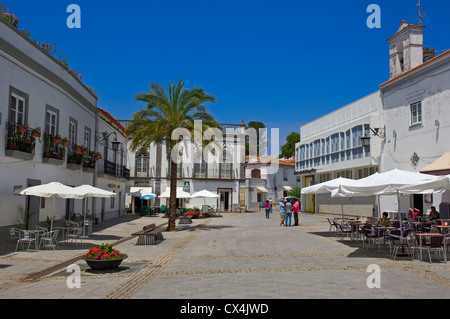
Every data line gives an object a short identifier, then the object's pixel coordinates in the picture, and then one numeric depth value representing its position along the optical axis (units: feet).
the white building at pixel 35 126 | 46.85
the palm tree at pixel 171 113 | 70.49
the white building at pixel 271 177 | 199.21
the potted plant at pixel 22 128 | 47.59
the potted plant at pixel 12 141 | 46.39
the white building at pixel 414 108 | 66.90
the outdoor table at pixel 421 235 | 34.34
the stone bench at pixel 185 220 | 92.01
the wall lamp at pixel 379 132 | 85.14
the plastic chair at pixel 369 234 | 43.06
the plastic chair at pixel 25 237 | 42.86
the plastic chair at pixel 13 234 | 43.55
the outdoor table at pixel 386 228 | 42.60
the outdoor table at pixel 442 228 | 42.98
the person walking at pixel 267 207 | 110.76
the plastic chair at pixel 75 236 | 49.96
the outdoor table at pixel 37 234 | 44.51
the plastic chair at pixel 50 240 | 45.78
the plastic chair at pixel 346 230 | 51.74
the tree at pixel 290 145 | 247.11
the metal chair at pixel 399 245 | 35.74
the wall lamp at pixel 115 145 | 73.36
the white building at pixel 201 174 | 151.33
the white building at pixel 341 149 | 89.30
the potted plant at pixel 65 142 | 60.03
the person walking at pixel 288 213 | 79.25
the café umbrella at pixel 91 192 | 50.04
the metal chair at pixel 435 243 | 34.36
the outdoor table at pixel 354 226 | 50.14
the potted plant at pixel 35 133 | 50.06
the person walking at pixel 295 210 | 79.61
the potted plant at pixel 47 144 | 55.77
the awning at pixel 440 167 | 55.42
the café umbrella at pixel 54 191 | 45.49
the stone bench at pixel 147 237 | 51.96
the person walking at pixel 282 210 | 80.64
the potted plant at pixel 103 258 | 32.19
